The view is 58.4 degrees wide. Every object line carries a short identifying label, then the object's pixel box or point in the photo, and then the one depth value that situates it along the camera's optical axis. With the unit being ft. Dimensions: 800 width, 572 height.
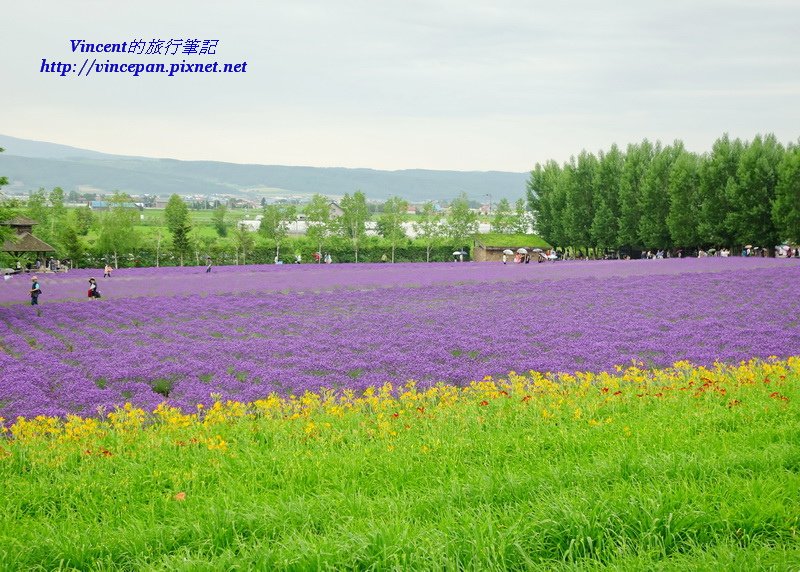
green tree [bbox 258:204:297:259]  343.26
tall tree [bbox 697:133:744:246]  262.67
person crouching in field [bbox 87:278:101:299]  124.82
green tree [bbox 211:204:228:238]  497.05
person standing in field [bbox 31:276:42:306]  118.62
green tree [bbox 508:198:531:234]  426.92
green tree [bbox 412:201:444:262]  346.74
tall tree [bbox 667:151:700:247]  275.59
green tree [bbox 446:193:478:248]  357.82
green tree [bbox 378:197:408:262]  336.70
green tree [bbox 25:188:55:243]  304.09
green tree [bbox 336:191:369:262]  342.23
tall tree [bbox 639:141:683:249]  289.94
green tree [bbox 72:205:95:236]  342.66
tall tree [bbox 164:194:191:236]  345.51
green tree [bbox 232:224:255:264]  322.96
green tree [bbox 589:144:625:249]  316.60
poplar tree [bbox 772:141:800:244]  237.25
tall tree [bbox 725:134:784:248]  251.60
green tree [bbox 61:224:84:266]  269.03
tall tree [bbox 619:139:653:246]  304.30
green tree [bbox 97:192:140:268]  273.13
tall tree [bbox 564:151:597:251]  331.36
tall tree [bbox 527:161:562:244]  360.48
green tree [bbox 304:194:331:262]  331.36
